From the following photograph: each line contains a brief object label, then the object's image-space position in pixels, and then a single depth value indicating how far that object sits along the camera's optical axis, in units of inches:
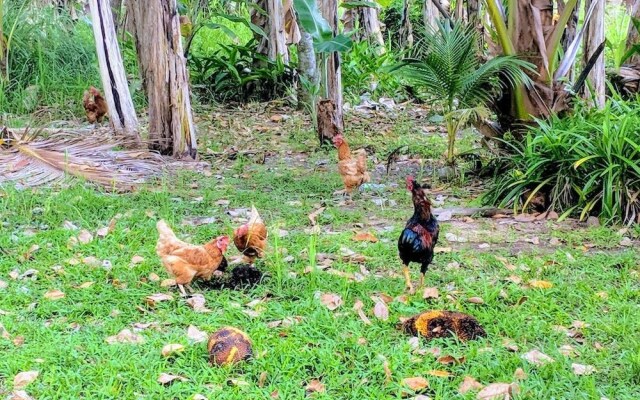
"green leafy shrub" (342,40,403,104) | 420.5
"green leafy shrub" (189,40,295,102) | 393.4
